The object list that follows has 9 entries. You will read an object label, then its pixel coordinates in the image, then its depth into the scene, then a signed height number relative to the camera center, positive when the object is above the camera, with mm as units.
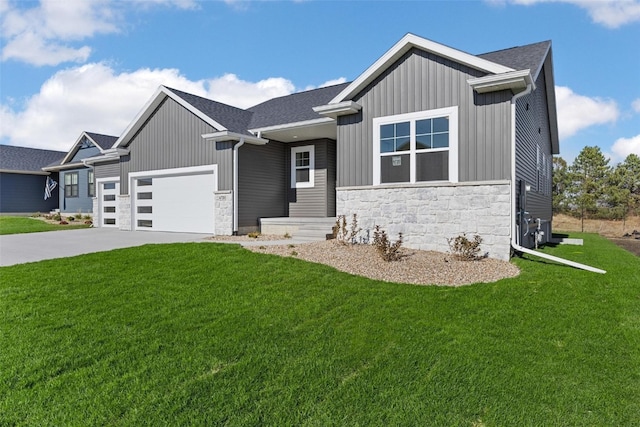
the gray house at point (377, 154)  8727 +1576
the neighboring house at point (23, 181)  25609 +1722
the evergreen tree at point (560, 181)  30484 +2082
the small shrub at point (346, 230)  10281 -643
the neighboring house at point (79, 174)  22875 +1981
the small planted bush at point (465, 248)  8305 -900
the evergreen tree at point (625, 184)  28469 +1742
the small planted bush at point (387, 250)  7965 -929
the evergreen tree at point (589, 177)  29734 +2387
